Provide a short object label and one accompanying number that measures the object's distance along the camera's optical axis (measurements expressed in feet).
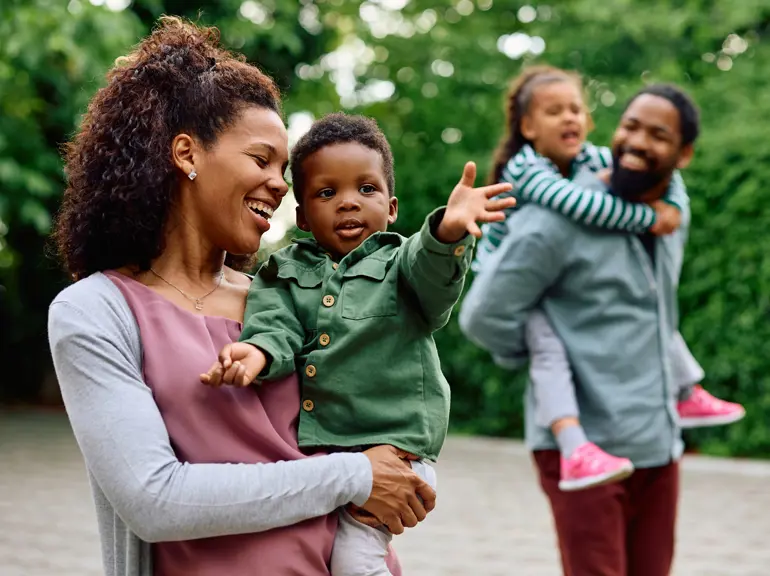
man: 12.14
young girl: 11.96
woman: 6.48
